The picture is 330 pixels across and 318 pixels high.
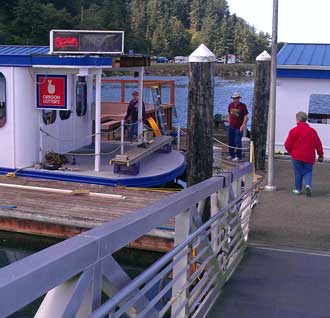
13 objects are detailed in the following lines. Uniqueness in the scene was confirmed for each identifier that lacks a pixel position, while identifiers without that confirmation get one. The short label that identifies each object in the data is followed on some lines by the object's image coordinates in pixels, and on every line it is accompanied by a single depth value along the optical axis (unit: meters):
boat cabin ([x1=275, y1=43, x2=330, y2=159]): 14.53
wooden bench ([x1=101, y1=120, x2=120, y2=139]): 15.34
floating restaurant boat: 11.50
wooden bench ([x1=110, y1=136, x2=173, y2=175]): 11.28
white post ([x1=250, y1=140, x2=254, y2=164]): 12.67
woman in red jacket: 10.04
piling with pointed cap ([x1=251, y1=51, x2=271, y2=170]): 13.83
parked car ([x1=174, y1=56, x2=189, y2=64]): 114.38
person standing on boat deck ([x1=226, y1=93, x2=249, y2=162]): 13.80
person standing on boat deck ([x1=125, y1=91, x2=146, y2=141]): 14.52
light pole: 9.99
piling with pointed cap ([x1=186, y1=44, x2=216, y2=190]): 9.91
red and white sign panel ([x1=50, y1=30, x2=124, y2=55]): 11.57
